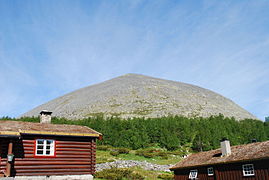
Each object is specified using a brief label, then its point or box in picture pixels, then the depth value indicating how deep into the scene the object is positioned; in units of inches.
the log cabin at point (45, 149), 751.1
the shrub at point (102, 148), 1865.5
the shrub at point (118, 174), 1121.1
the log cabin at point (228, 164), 814.5
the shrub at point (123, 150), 1781.5
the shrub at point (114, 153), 1721.1
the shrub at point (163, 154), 1777.6
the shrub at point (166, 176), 1239.2
